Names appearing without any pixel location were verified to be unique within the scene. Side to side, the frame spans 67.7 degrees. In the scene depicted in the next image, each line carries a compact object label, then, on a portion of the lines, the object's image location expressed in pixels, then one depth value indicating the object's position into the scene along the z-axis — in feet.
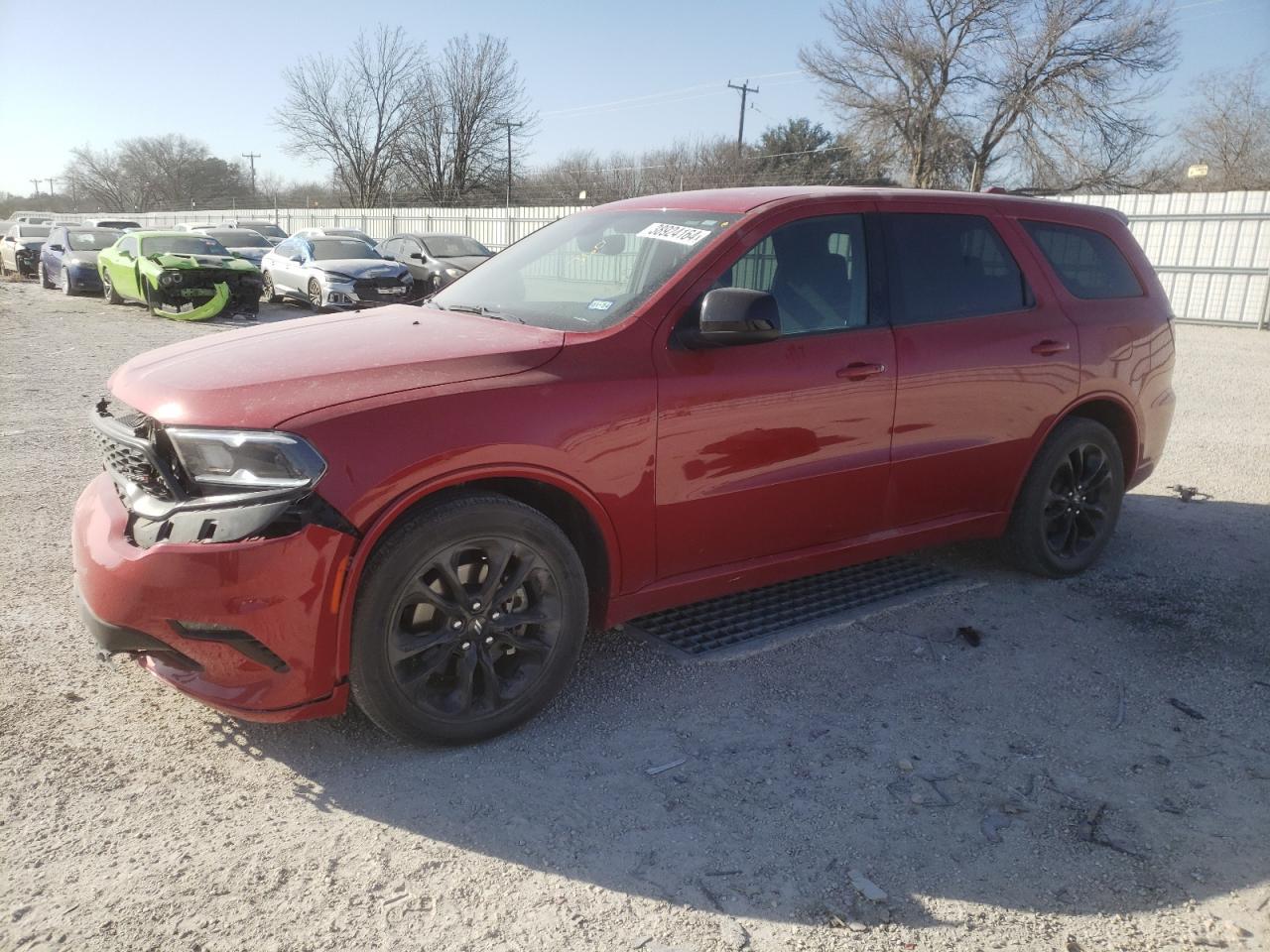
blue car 67.26
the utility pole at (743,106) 166.09
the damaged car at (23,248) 86.94
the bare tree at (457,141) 175.63
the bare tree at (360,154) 186.09
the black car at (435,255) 64.75
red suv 9.12
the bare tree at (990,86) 101.40
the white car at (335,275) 57.72
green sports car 53.06
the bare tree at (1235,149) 129.70
